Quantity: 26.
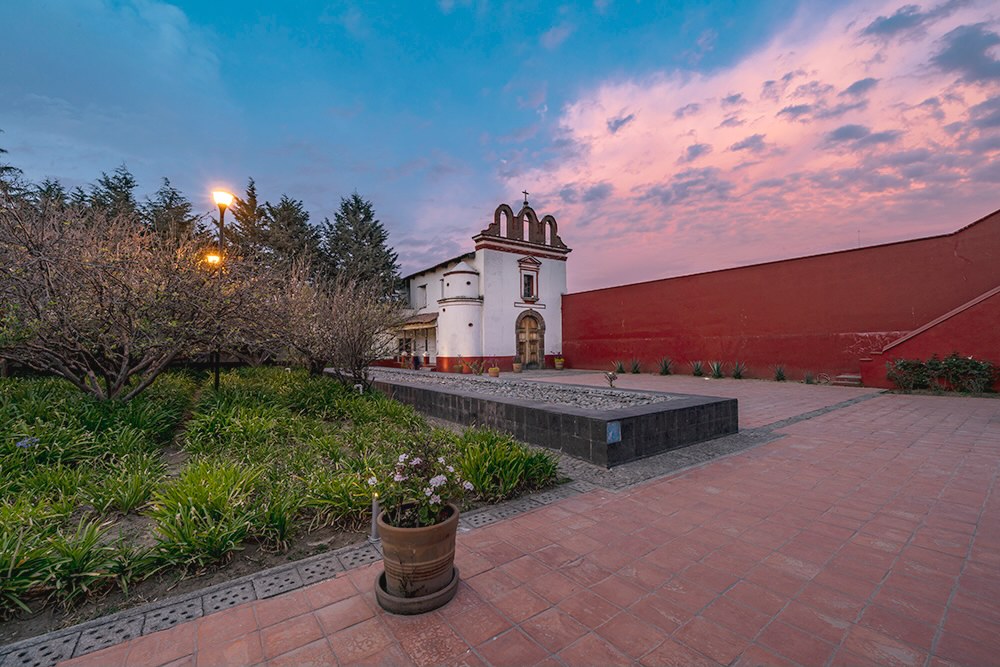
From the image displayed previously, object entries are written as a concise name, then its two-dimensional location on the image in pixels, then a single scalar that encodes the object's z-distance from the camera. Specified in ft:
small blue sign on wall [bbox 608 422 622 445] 15.72
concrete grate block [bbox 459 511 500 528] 11.27
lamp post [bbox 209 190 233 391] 24.57
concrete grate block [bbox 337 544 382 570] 9.27
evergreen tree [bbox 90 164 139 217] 67.51
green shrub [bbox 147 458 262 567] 8.95
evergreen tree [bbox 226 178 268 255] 82.89
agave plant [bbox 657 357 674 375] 56.54
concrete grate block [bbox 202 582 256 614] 7.71
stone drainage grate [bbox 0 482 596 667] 6.55
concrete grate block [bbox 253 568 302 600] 8.17
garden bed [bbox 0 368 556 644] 8.12
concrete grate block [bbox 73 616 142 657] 6.66
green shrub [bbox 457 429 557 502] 12.87
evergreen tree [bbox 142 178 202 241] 62.15
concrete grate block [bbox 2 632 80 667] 6.31
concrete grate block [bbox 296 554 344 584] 8.68
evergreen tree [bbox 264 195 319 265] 79.30
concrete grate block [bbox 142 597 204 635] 7.14
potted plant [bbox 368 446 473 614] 7.34
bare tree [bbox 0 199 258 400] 17.39
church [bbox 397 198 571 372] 64.64
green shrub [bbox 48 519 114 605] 7.84
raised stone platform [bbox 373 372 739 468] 16.07
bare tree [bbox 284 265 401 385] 29.32
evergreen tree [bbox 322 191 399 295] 79.82
